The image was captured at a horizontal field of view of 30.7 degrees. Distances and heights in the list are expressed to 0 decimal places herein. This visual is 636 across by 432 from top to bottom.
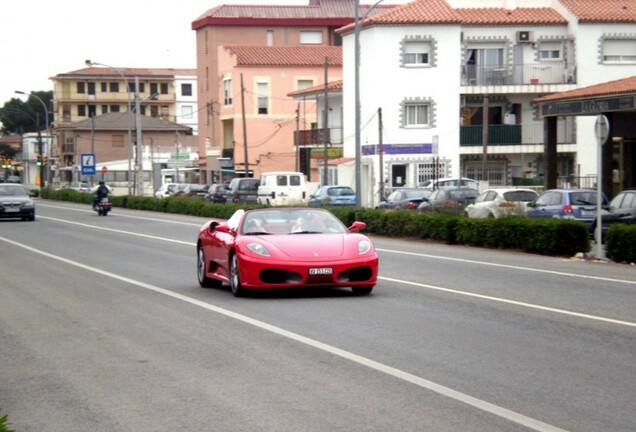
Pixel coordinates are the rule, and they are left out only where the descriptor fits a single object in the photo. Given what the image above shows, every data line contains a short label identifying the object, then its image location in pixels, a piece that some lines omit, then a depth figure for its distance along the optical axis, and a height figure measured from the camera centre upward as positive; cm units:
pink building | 8950 +727
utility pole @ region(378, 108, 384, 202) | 5633 +56
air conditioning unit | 6181 +688
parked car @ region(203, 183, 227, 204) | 6358 -142
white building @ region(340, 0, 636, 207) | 6153 +491
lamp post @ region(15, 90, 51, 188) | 9609 -4
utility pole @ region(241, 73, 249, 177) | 7476 +256
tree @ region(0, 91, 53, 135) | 17950 +892
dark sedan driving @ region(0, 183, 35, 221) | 4750 -146
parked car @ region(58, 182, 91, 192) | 10122 -146
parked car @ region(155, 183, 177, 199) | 7681 -145
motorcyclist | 5488 -107
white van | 5541 -99
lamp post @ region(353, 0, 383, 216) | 3744 +159
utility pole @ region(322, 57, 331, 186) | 6294 +61
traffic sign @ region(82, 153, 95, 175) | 8169 +40
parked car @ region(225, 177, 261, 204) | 6028 -120
